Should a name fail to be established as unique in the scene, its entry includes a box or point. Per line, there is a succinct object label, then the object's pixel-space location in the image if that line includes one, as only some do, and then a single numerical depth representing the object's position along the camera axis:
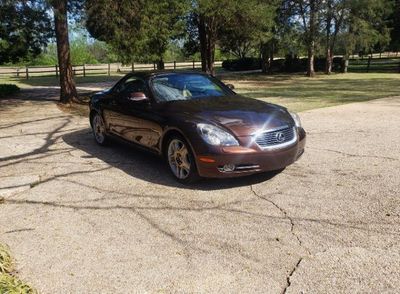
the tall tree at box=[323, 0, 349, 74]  26.96
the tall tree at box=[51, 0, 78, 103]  13.38
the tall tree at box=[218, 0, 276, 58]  22.06
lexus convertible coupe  5.06
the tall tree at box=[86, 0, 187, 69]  13.33
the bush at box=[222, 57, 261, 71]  41.12
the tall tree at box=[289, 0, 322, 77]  27.49
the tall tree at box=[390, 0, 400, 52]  34.30
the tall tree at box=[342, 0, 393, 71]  27.30
